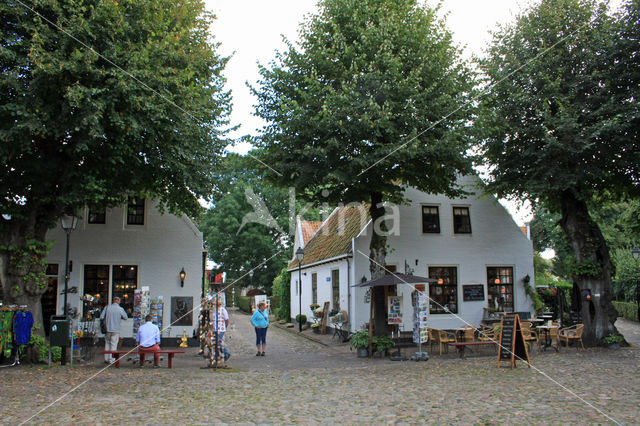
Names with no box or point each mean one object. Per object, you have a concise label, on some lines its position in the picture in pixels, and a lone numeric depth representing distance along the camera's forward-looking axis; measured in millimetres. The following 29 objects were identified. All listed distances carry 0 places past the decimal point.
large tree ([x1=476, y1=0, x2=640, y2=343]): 15414
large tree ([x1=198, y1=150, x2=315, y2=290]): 39938
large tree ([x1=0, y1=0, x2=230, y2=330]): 11227
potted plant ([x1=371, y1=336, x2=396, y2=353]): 15117
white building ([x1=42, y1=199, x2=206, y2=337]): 17656
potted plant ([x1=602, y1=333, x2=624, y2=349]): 16234
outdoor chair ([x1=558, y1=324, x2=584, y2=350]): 15377
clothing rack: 12815
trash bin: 13070
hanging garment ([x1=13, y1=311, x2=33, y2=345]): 12766
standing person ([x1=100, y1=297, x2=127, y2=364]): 14297
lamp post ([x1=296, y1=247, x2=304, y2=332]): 23822
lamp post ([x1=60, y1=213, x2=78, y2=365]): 13352
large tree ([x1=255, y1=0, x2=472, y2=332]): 13578
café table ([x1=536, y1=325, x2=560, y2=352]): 15689
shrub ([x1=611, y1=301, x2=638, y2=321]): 28250
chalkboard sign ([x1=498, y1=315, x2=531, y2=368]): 12133
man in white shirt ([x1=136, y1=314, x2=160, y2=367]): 12980
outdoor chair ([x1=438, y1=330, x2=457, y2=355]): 15117
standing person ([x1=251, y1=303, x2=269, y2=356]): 15719
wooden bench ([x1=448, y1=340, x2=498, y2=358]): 14080
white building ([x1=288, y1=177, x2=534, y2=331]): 19625
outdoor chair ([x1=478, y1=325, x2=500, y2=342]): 15406
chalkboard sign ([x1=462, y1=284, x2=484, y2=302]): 20266
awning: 14586
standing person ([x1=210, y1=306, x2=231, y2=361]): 12625
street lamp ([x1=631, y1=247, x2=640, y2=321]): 22812
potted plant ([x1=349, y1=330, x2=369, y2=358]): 15234
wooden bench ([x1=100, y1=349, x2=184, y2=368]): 12889
